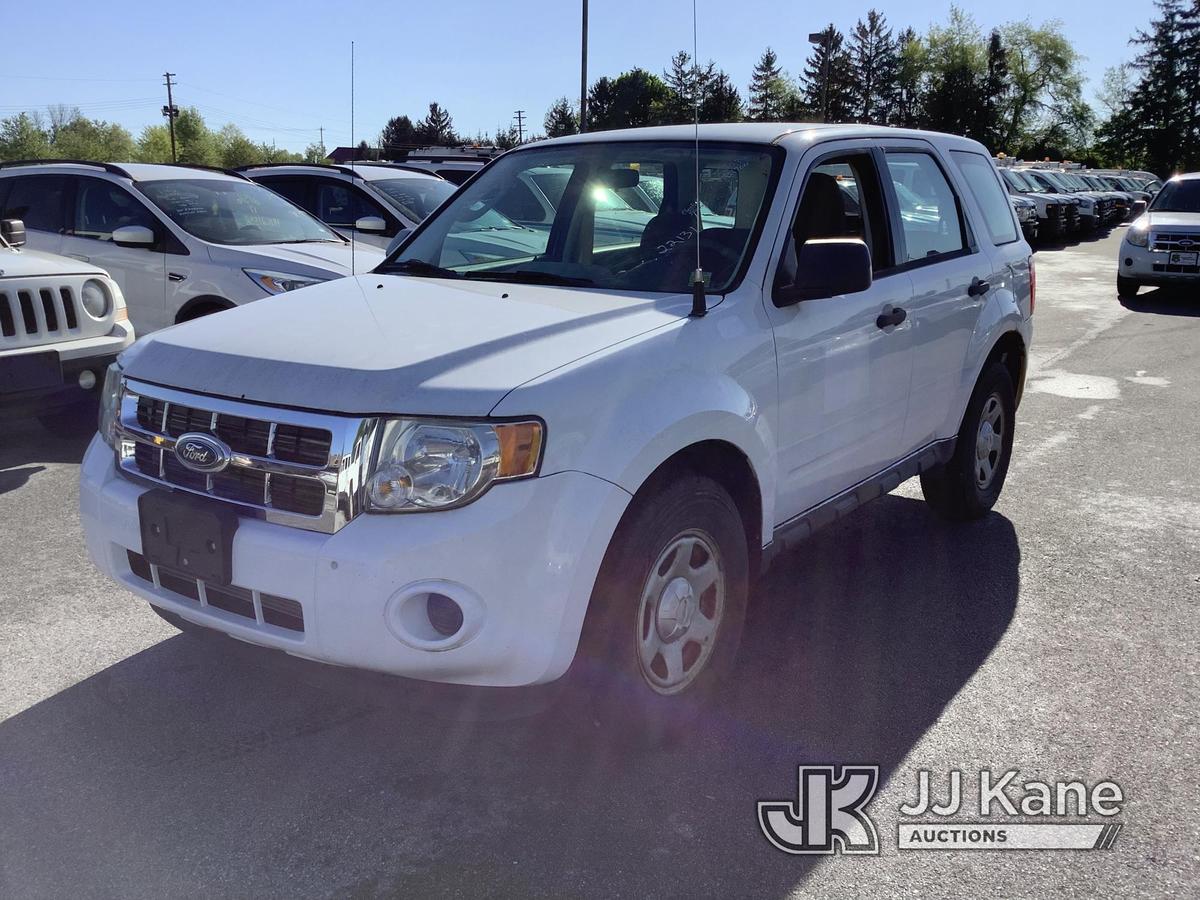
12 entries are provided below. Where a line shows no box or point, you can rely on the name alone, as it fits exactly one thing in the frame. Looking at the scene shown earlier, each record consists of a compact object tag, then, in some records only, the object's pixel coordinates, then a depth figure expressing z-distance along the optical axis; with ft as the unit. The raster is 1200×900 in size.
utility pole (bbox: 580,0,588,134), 80.38
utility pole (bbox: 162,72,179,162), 285.31
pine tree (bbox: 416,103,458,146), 348.38
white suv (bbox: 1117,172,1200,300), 49.37
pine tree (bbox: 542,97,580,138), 379.96
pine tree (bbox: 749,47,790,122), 241.96
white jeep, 19.60
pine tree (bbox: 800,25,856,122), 321.52
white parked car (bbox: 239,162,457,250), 36.24
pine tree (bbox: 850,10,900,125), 339.36
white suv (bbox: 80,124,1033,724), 8.77
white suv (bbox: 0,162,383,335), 25.52
